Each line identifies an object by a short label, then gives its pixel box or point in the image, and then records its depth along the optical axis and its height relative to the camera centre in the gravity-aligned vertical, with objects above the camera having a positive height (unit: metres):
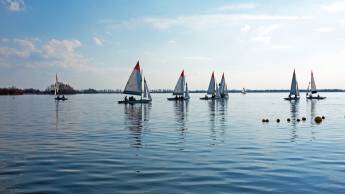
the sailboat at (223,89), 153.04 +0.73
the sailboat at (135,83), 98.25 +2.01
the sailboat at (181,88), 124.94 +0.97
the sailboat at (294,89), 138.07 +0.56
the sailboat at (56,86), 168.38 +2.37
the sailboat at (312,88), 146.50 +0.95
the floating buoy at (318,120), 51.57 -3.82
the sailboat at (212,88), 142.10 +1.05
